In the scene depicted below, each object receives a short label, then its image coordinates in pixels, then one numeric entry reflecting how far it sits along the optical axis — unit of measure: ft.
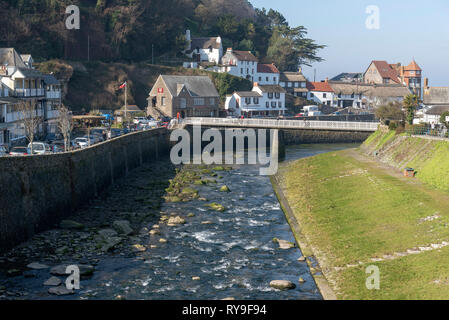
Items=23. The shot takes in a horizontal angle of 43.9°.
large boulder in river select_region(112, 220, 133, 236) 160.97
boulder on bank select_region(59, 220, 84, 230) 163.65
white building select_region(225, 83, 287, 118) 476.13
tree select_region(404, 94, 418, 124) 292.20
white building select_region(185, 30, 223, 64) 540.93
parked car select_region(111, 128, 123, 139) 284.61
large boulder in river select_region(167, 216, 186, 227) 171.12
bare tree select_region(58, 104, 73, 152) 230.89
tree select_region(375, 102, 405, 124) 367.13
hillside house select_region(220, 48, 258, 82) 524.11
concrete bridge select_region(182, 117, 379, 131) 342.03
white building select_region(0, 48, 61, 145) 245.04
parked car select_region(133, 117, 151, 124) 358.39
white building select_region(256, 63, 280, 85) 560.61
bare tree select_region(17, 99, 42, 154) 236.63
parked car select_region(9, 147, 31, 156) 209.92
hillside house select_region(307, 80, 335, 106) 602.44
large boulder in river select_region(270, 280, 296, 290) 119.96
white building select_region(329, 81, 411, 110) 603.14
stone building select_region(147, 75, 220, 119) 404.16
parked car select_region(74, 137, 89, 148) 240.53
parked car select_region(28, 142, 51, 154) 215.92
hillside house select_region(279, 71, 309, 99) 592.60
